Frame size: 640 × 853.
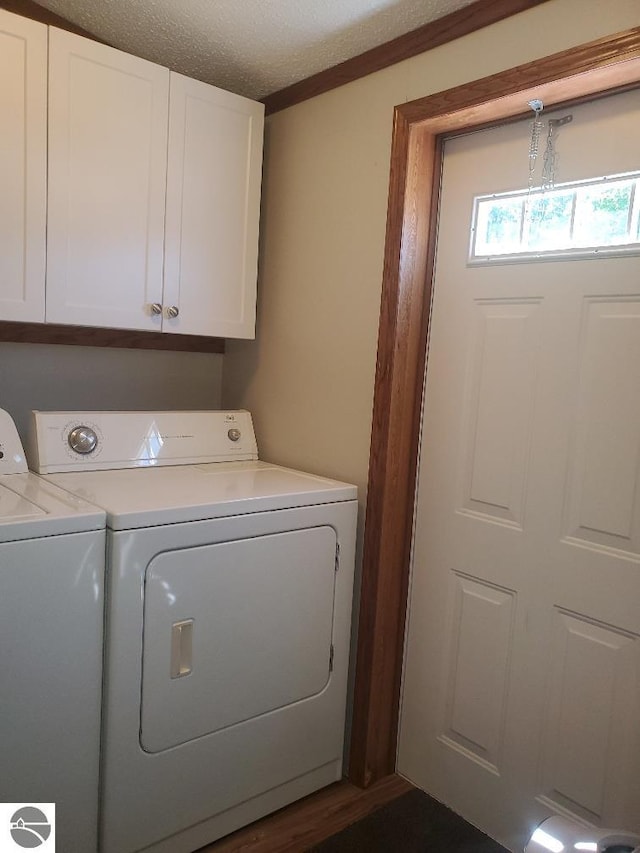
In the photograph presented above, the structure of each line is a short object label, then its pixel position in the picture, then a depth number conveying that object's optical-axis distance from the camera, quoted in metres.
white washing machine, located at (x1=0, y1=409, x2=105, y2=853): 1.40
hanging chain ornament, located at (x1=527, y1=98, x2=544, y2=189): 1.72
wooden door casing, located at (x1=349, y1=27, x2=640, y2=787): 1.86
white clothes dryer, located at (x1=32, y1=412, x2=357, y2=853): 1.58
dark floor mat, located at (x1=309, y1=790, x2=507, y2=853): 1.82
